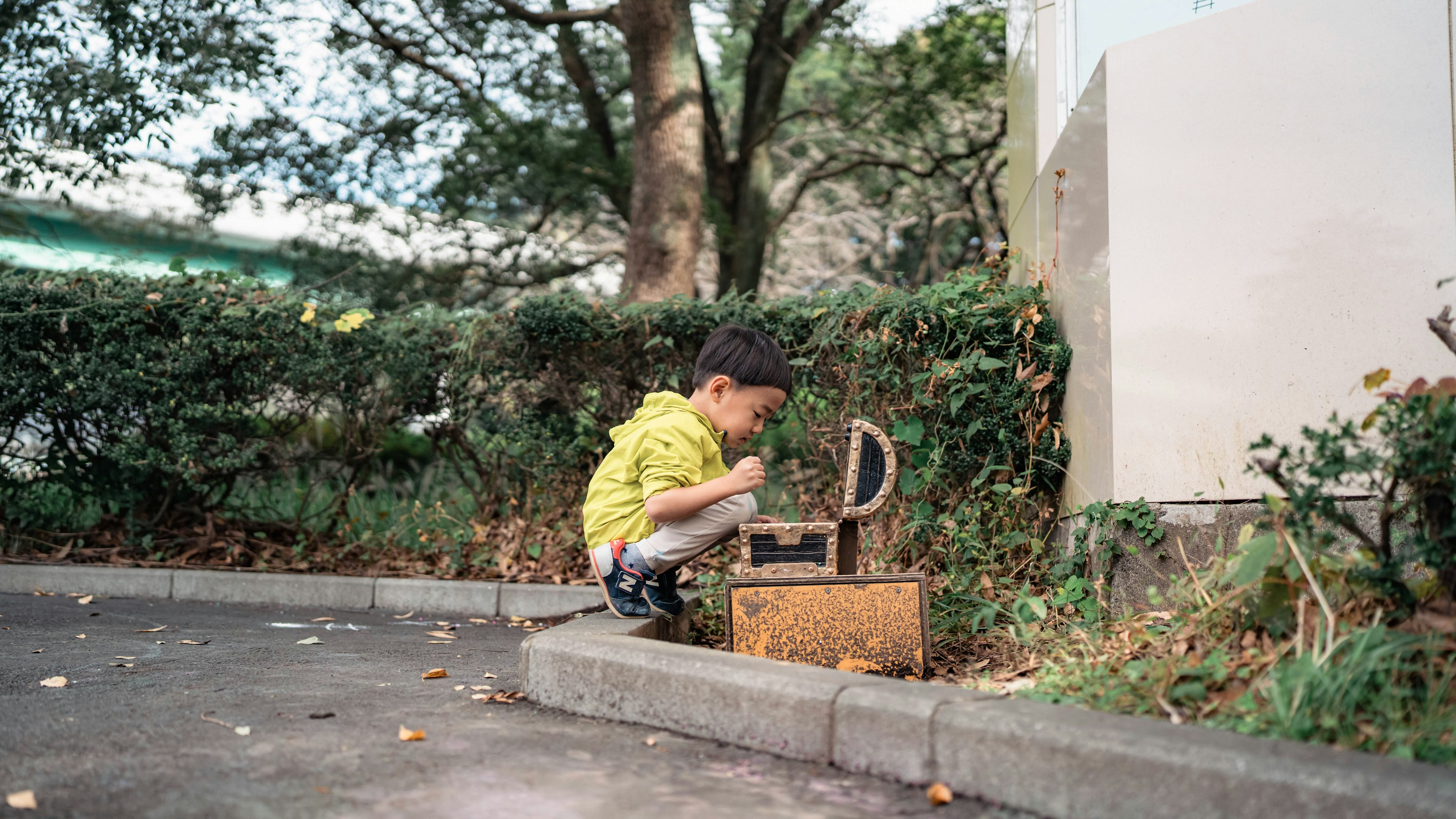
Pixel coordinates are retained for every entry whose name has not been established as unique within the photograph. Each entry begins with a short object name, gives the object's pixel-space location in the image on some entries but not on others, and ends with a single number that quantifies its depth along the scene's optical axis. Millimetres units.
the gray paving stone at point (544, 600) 5254
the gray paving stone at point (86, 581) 5734
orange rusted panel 3146
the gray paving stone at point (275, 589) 5613
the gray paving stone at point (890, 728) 2318
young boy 3521
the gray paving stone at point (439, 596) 5410
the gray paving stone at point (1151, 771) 1781
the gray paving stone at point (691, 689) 2520
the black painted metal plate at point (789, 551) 3281
